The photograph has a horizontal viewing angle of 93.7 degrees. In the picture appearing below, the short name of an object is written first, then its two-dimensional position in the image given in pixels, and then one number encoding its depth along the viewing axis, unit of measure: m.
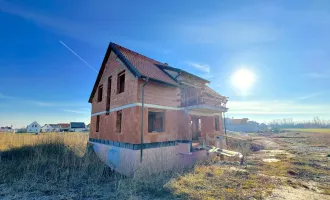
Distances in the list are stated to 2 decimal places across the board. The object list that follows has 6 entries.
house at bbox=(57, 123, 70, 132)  68.38
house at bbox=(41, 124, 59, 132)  74.25
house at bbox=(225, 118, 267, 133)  63.64
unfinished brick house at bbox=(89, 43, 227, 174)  9.97
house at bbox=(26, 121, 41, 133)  67.65
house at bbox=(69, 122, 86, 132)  63.71
